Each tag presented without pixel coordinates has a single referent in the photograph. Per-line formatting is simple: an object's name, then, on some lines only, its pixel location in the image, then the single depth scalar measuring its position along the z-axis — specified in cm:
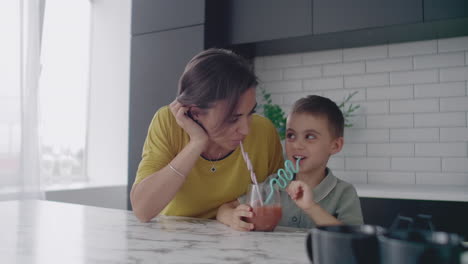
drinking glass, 112
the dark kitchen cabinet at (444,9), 242
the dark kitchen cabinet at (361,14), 256
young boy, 146
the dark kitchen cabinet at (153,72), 304
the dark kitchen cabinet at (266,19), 286
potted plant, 296
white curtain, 273
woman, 140
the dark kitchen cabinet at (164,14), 302
